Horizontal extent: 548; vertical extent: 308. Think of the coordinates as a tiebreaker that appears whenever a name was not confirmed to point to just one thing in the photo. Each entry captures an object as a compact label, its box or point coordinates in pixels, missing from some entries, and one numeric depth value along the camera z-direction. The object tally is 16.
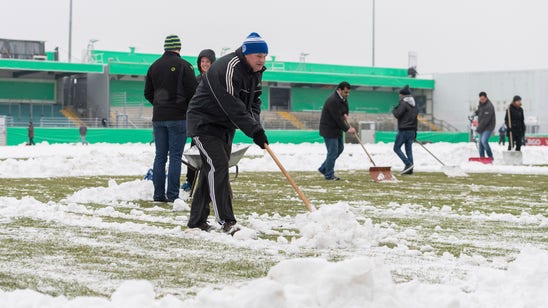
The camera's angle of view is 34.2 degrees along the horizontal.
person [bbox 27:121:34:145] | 40.29
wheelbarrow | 9.91
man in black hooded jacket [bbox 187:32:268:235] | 7.02
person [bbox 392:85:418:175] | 17.47
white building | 64.44
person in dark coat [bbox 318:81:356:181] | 15.30
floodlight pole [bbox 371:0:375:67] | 73.10
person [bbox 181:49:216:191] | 10.41
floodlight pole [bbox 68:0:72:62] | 61.60
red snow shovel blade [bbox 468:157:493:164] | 21.01
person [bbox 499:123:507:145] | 48.83
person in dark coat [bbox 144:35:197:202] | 9.95
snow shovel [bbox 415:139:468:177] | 16.25
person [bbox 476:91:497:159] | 21.16
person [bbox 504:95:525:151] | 22.33
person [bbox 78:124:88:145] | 41.75
